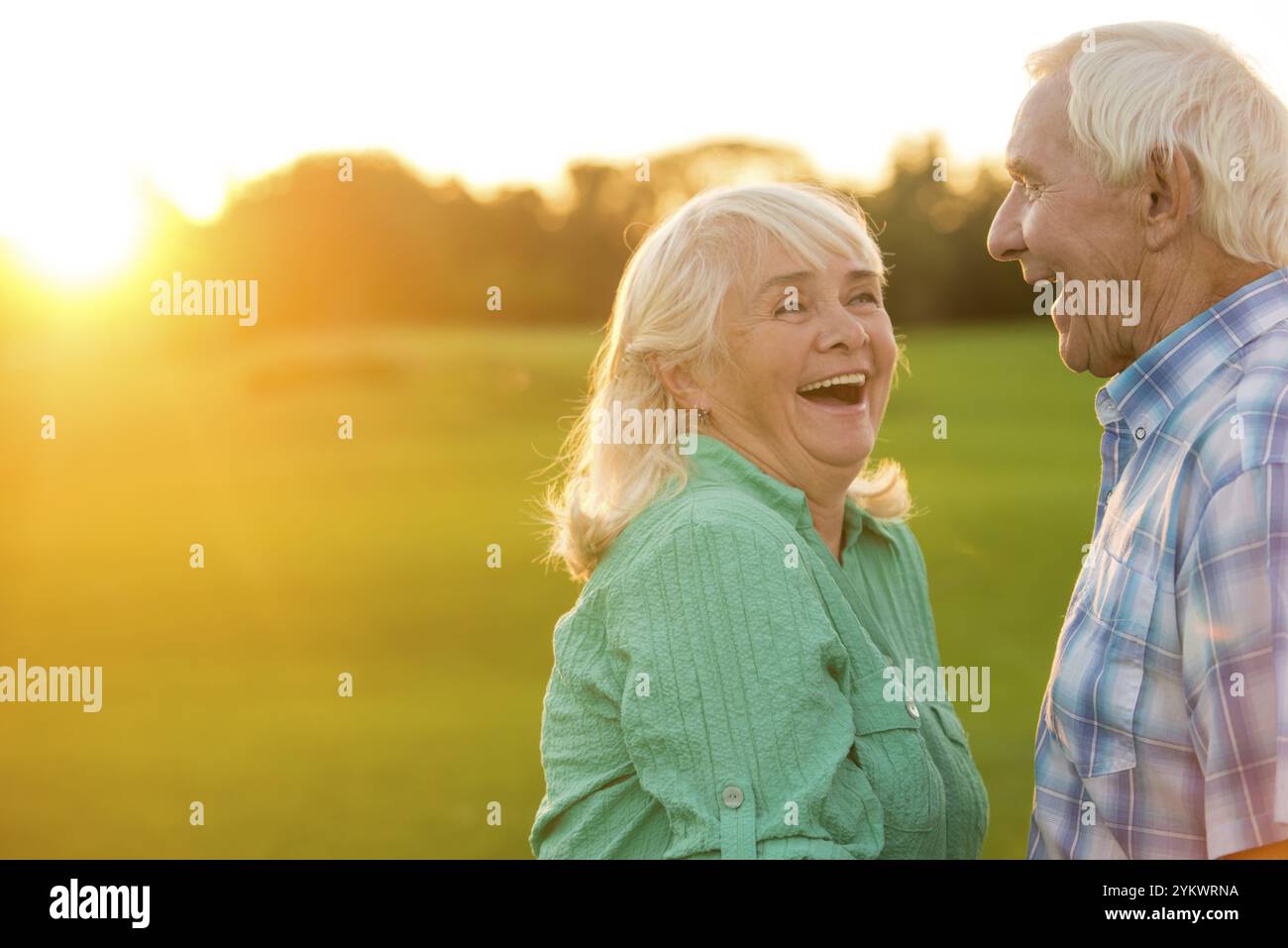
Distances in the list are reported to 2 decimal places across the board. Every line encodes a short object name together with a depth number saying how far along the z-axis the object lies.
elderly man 2.40
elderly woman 2.62
